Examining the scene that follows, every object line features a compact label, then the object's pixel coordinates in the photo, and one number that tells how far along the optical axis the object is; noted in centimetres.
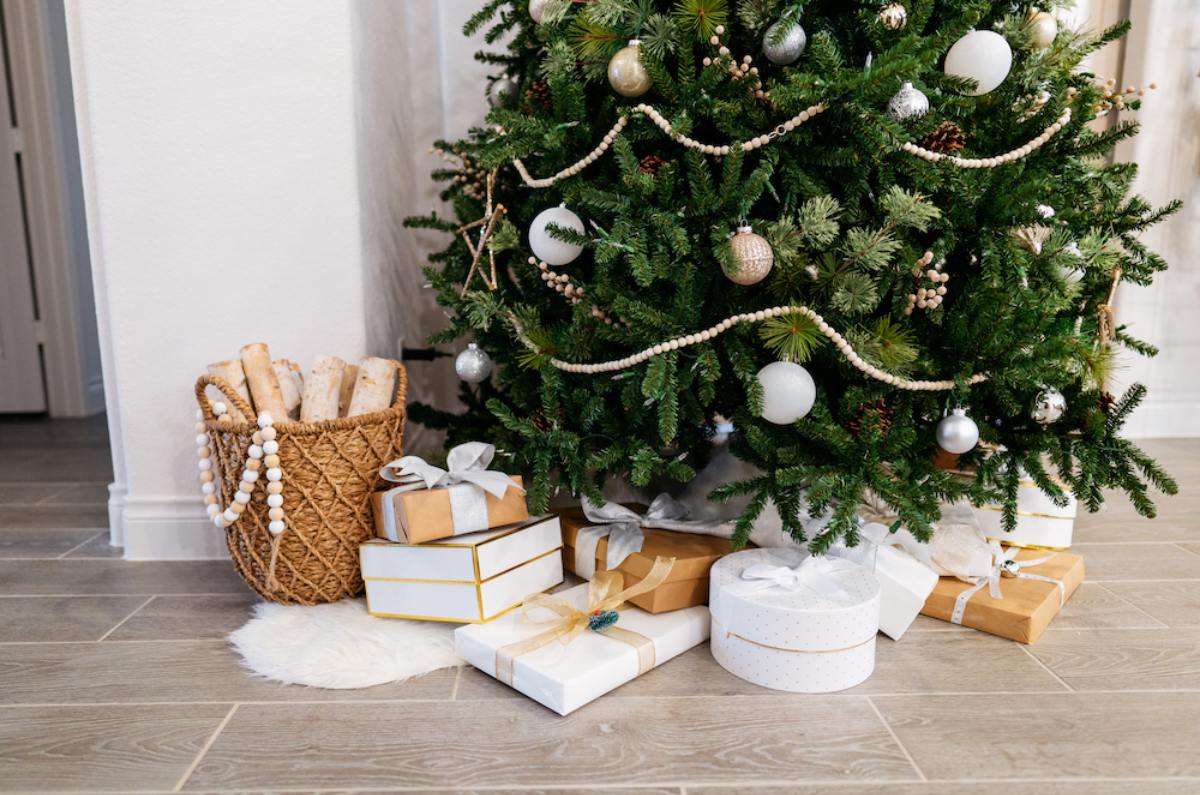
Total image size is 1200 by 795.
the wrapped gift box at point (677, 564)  113
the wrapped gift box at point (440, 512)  112
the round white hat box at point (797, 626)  97
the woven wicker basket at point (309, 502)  117
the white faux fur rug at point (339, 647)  103
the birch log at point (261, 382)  124
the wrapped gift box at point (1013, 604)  110
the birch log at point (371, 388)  129
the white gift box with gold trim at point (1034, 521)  137
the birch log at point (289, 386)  131
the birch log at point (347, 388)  135
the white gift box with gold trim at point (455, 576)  112
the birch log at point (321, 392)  127
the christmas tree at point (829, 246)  106
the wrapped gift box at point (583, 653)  94
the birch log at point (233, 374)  122
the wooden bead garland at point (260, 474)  113
